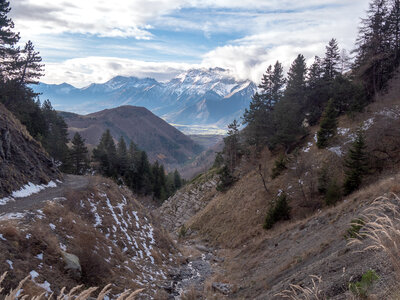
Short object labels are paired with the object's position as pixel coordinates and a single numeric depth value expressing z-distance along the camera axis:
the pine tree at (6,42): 28.18
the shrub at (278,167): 30.39
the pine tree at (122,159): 54.32
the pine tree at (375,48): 32.88
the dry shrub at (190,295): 11.65
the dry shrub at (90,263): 10.09
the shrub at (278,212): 23.38
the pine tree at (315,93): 37.73
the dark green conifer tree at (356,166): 20.34
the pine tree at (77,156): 44.69
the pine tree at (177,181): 78.97
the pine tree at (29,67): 33.34
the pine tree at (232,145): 43.59
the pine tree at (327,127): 29.53
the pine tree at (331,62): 38.38
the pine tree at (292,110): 33.66
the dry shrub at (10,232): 8.92
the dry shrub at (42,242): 9.41
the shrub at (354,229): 9.13
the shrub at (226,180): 38.91
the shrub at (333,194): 20.45
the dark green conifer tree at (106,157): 51.75
